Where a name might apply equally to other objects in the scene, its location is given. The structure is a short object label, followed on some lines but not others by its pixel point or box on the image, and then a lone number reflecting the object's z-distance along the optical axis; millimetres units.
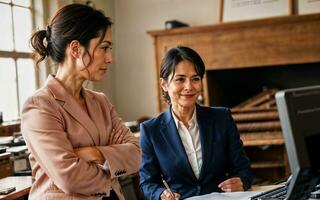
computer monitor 1313
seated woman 2310
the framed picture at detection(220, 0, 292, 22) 4581
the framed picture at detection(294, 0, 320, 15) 4472
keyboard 1664
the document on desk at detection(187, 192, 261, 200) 1901
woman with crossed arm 1835
